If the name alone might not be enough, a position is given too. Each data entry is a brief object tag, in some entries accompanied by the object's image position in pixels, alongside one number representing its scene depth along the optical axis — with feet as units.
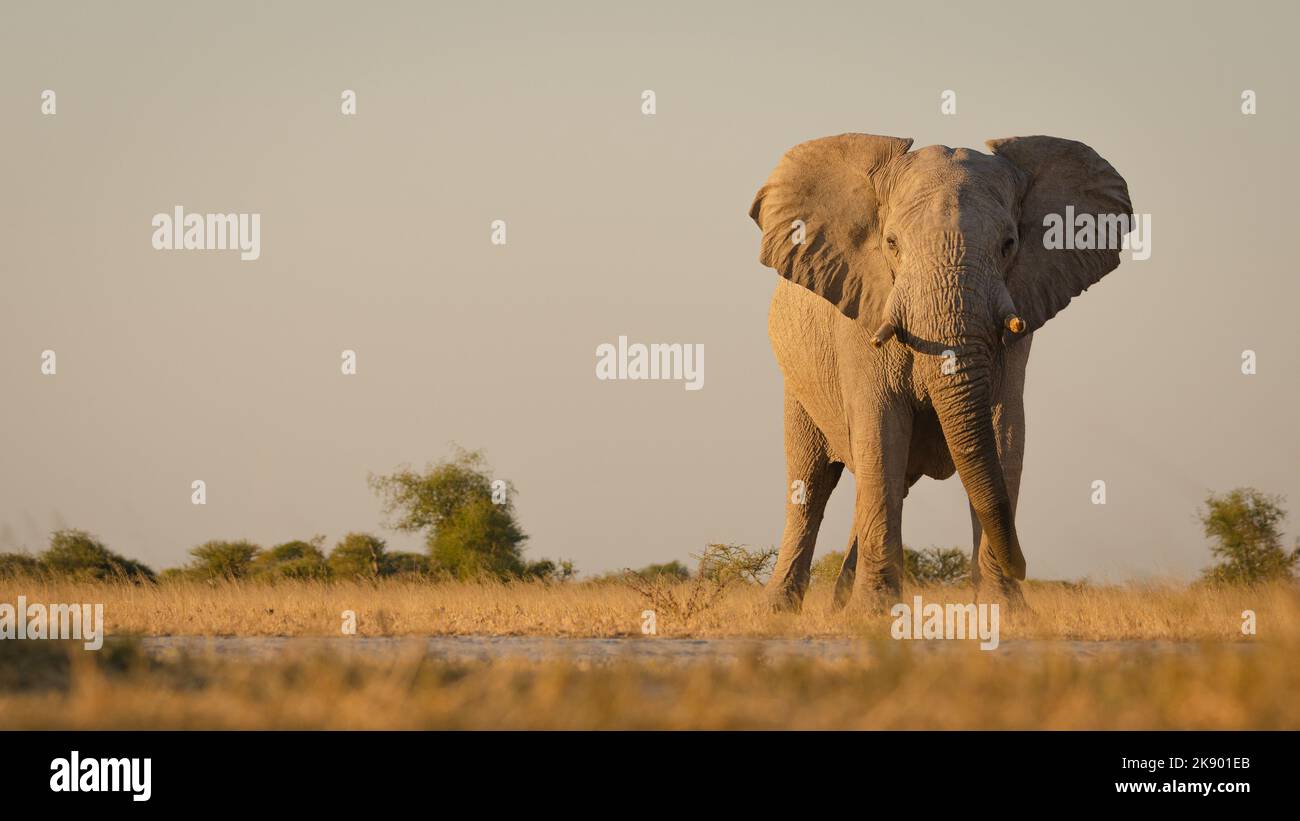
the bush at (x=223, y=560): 123.54
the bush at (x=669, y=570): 123.75
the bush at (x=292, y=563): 122.62
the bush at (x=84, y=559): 113.50
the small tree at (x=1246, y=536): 111.55
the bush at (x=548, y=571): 122.83
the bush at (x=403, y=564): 131.34
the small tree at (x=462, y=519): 131.85
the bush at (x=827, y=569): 97.04
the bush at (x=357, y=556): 126.41
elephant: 58.85
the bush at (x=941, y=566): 118.62
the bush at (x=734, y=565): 75.41
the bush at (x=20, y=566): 100.89
